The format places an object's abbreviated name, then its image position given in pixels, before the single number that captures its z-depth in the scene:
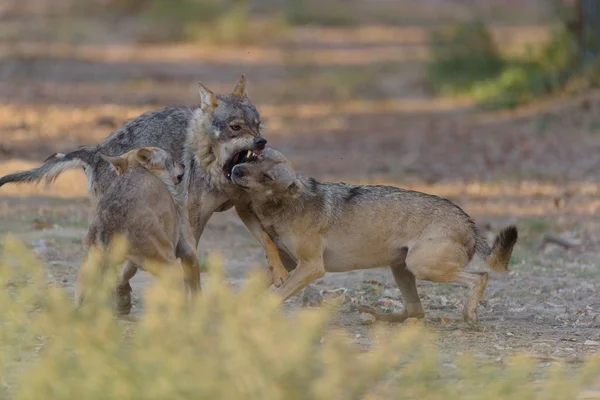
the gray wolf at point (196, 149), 17.92
